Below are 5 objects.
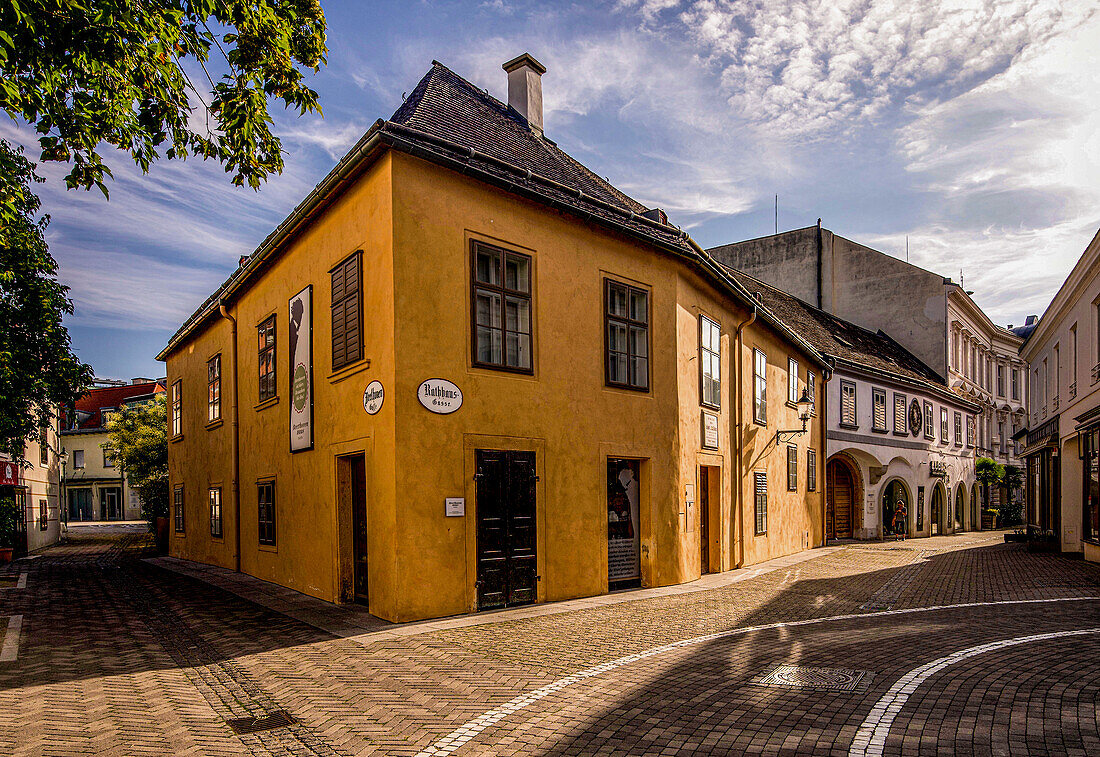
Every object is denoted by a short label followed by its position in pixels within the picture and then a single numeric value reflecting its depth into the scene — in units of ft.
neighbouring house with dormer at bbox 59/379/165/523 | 184.34
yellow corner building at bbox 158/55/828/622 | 33.47
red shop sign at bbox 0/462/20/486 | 72.43
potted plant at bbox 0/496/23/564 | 67.10
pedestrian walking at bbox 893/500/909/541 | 96.17
